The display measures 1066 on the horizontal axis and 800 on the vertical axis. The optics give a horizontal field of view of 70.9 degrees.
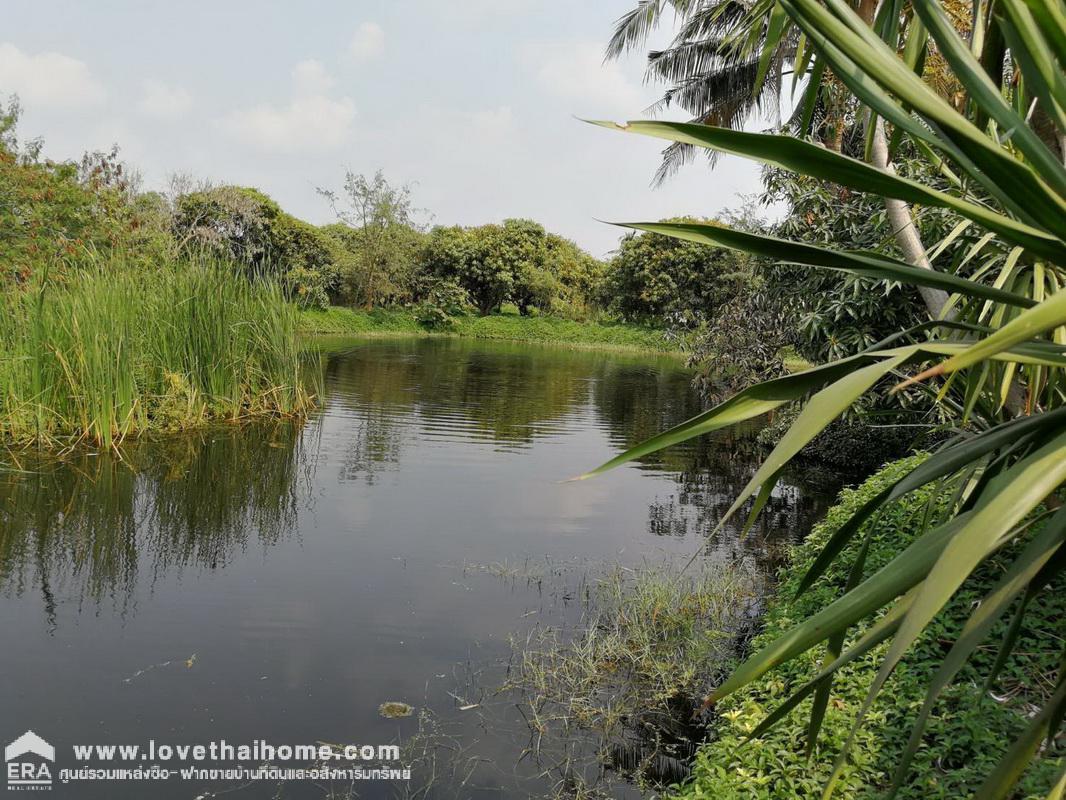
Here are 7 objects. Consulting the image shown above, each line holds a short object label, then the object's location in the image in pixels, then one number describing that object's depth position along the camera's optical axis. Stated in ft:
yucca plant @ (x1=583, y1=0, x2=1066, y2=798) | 2.77
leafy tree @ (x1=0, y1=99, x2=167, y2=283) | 32.35
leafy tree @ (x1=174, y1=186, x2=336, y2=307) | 88.28
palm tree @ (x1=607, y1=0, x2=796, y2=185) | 49.55
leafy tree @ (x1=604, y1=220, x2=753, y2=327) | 103.04
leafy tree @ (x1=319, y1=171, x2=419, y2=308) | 107.14
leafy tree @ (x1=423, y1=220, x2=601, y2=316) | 116.57
